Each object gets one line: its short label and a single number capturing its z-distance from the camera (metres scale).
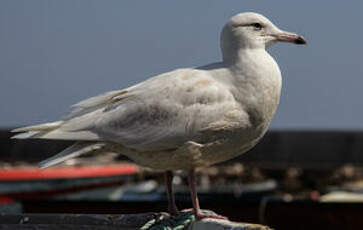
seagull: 7.74
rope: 7.72
